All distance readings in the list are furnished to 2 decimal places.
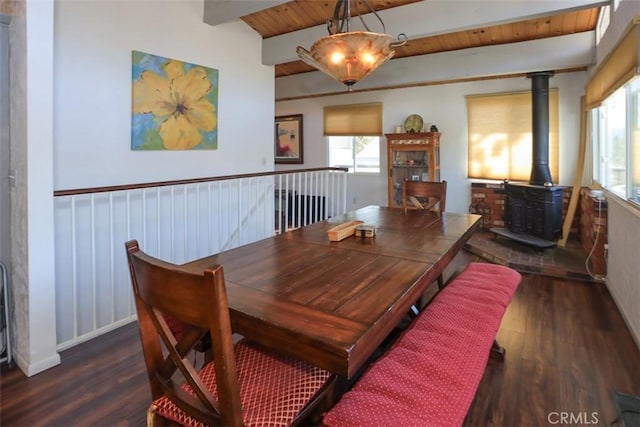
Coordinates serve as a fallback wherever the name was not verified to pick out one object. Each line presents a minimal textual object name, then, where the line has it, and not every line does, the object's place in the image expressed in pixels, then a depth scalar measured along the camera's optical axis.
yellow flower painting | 3.31
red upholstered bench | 1.11
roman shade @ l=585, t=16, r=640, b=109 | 2.29
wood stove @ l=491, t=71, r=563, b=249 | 4.61
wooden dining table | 1.06
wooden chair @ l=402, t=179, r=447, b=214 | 3.23
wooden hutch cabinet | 5.97
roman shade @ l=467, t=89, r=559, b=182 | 5.29
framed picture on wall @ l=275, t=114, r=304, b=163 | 7.66
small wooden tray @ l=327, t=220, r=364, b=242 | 2.09
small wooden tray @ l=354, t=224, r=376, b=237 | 2.18
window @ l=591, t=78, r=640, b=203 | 2.76
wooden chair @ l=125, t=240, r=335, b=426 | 0.93
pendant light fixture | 2.09
